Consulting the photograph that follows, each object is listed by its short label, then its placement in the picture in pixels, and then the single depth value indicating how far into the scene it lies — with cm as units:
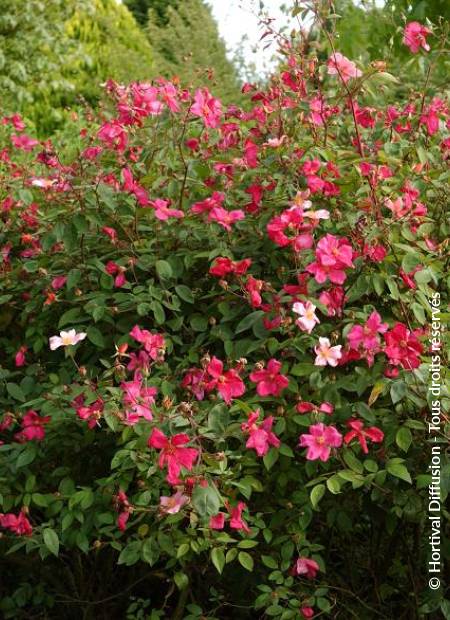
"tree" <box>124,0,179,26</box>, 1543
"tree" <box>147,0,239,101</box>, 934
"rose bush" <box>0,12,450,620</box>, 189
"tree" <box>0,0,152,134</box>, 882
